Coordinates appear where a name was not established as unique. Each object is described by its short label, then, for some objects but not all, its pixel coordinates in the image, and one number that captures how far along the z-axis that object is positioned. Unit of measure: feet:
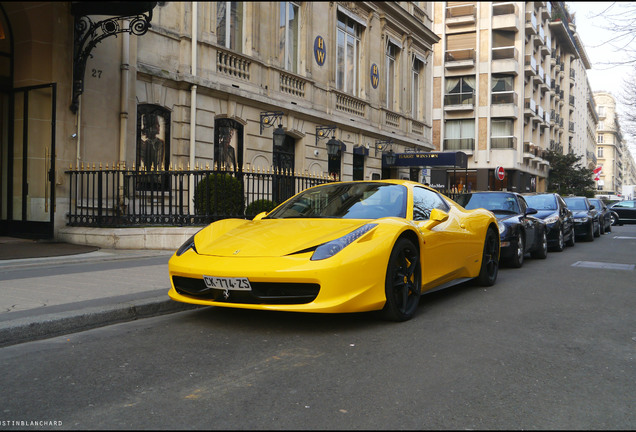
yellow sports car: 15.02
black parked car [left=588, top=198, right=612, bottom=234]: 68.85
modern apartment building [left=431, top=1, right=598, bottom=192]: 159.02
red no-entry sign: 94.85
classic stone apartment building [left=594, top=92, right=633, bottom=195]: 381.95
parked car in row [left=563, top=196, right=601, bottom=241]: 55.31
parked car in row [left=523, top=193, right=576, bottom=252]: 42.73
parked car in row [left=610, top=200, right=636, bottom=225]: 98.73
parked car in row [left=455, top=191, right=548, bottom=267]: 31.32
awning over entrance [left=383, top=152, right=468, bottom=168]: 81.46
